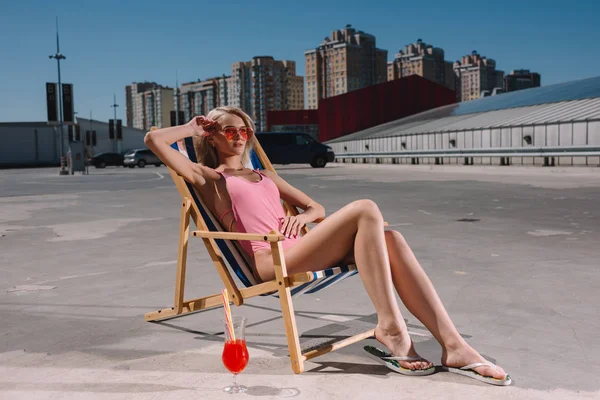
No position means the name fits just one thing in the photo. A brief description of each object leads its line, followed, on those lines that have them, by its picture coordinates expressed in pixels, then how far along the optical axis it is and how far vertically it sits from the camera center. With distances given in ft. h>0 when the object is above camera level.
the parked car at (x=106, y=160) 173.06 -0.70
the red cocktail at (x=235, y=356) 9.05 -2.83
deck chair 10.51 -2.11
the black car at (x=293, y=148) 112.78 +0.83
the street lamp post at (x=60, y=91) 113.19 +14.24
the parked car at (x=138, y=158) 148.46 -0.39
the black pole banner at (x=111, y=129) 274.36 +12.09
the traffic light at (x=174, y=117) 206.57 +12.47
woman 10.32 -1.43
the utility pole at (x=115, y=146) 300.81 +5.18
